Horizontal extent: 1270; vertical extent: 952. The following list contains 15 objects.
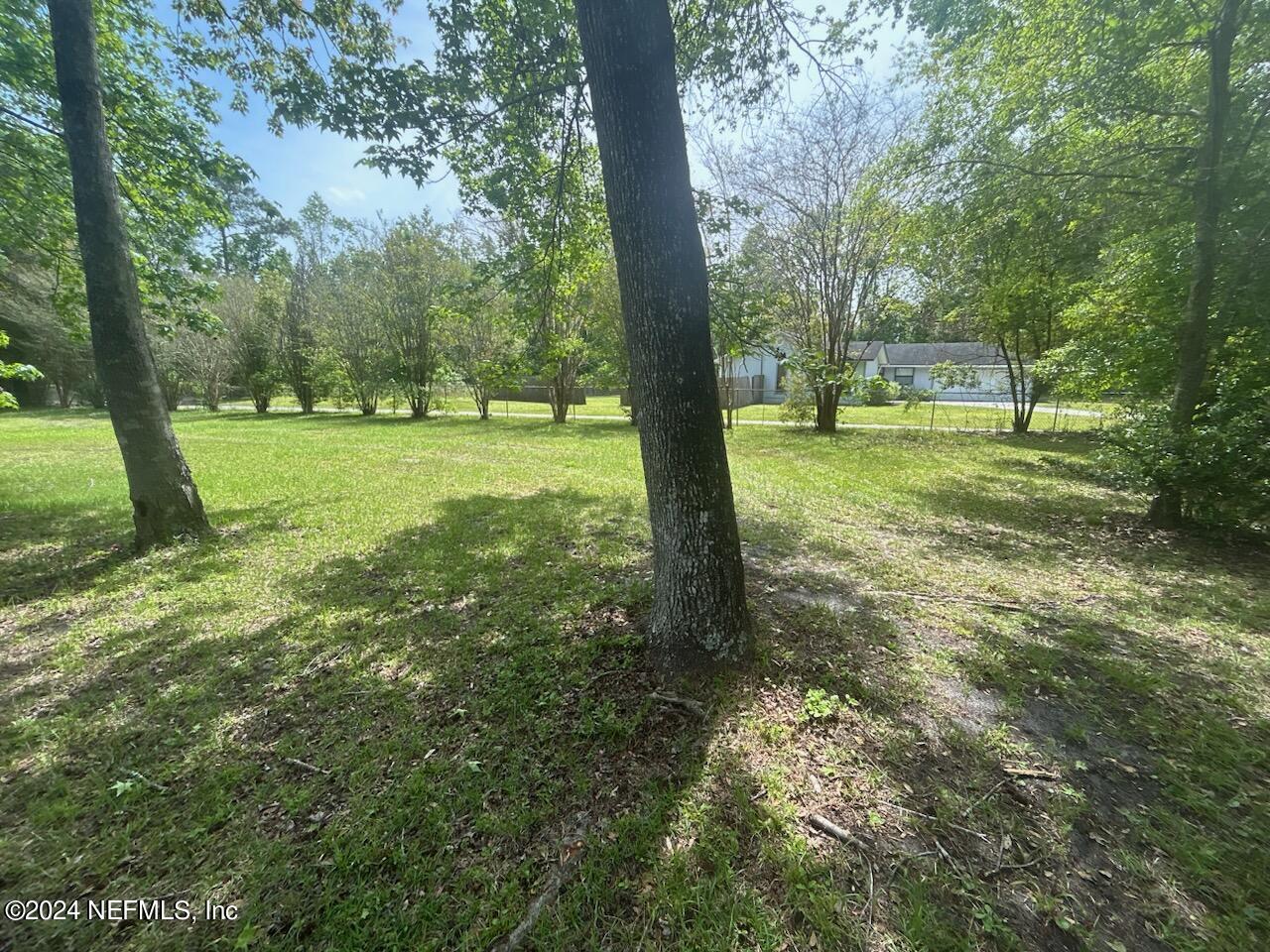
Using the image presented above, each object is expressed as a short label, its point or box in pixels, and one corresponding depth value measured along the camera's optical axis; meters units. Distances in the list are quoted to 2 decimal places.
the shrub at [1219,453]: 4.52
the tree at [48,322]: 6.19
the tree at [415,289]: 18.59
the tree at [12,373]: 4.94
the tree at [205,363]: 23.53
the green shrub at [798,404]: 16.66
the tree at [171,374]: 22.18
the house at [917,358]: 34.59
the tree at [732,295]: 3.96
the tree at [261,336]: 23.95
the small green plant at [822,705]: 2.35
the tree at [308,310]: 22.75
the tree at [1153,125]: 4.95
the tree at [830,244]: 11.95
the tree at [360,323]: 19.64
